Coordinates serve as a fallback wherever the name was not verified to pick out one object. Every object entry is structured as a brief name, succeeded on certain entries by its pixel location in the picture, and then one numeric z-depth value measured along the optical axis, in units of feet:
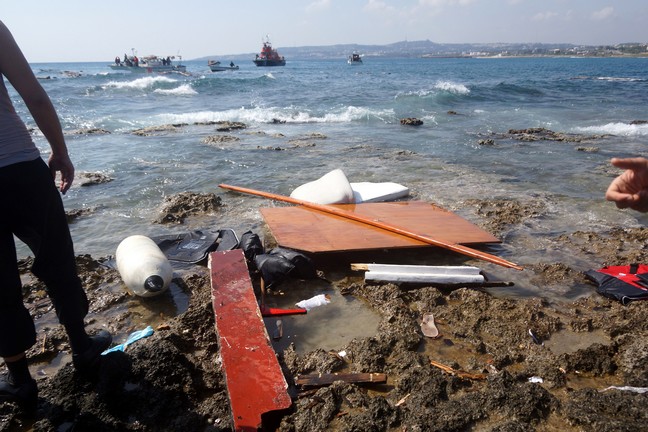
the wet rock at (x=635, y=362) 9.61
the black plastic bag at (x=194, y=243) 17.37
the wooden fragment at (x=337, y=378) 9.95
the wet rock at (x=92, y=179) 28.89
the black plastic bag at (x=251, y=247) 16.20
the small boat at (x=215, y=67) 223.71
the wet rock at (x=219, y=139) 43.52
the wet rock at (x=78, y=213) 22.57
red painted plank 8.57
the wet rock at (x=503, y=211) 20.82
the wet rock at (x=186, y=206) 22.39
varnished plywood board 16.84
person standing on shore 8.02
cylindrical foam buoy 14.11
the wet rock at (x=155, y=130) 48.46
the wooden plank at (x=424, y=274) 14.65
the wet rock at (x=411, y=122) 55.42
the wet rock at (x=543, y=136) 43.83
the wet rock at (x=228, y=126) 51.13
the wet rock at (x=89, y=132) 48.06
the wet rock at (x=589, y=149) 37.97
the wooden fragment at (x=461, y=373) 10.01
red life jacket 13.47
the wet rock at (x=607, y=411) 7.57
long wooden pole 16.03
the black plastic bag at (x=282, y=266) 14.89
